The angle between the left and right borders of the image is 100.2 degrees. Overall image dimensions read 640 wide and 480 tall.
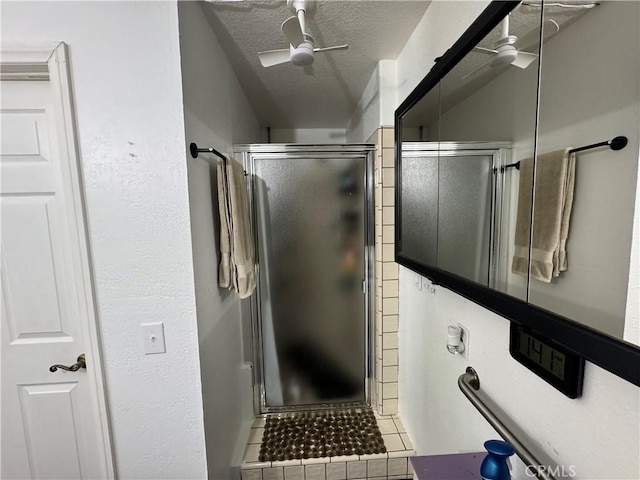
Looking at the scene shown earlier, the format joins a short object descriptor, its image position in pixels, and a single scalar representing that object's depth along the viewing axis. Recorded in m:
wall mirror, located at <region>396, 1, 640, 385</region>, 0.46
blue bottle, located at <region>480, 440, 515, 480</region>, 0.65
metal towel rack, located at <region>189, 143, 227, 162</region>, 1.04
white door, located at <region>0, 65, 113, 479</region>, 1.01
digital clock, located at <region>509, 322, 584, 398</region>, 0.57
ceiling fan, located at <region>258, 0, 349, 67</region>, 1.10
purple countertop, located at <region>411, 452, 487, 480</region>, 0.78
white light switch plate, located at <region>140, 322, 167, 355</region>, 1.04
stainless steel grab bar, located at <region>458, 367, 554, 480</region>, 0.64
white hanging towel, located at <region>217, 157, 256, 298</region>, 1.30
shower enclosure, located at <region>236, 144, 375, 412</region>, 1.84
